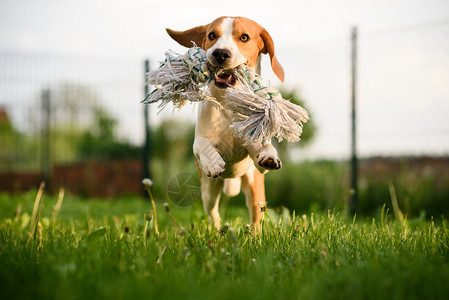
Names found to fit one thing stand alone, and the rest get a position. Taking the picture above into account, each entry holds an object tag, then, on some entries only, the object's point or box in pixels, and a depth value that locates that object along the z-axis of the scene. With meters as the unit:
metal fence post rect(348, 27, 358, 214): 5.49
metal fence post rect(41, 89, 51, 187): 8.23
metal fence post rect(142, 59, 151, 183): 7.07
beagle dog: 2.27
